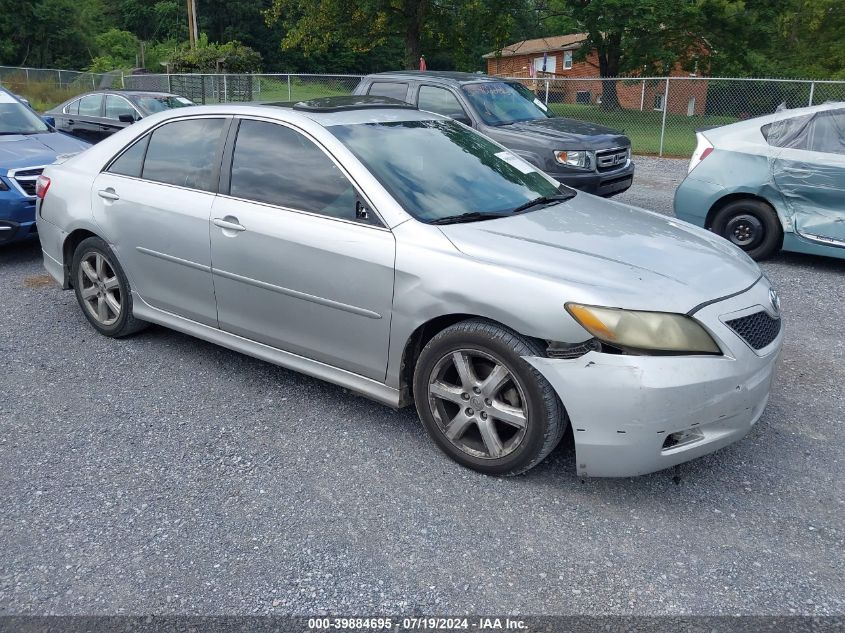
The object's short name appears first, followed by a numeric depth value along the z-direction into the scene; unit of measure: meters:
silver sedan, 3.15
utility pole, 36.72
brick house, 18.81
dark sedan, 12.43
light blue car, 6.89
